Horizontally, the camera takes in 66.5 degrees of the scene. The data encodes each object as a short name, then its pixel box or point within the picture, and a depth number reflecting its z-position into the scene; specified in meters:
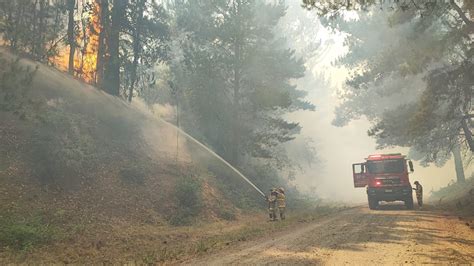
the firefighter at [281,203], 17.72
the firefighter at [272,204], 17.56
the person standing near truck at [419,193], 21.95
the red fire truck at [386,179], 20.38
